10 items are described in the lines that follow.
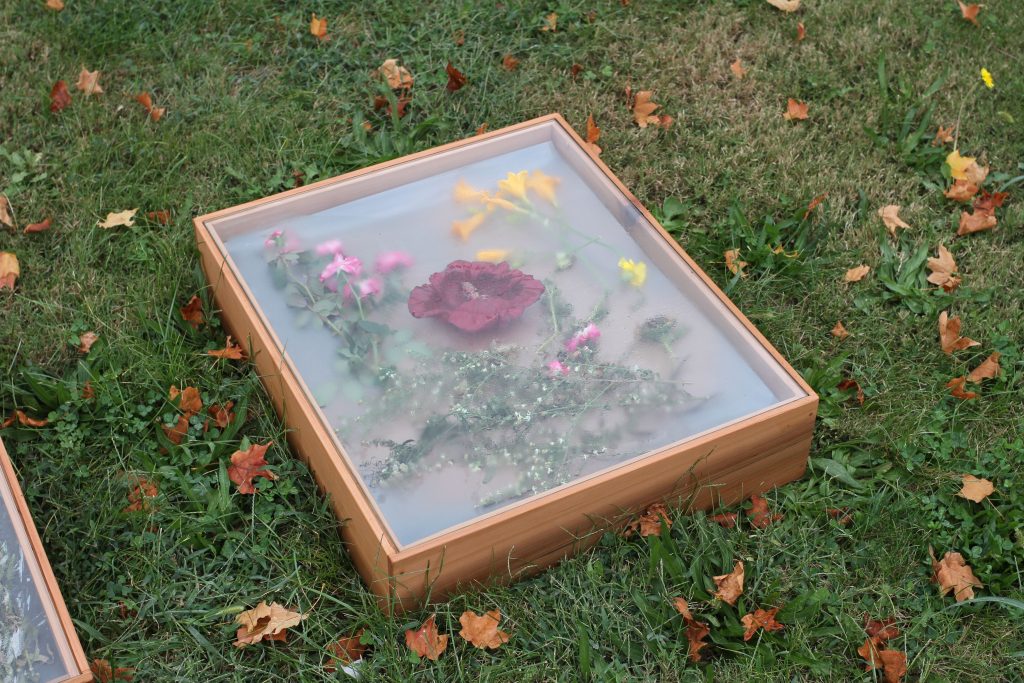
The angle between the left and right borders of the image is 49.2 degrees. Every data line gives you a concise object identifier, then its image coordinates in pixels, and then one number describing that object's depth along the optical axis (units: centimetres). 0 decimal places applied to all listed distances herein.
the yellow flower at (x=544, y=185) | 295
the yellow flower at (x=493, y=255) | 279
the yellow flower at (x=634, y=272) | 274
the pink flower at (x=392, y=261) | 276
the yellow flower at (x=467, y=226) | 285
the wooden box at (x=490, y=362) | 236
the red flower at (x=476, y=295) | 262
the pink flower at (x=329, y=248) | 280
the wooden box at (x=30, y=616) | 202
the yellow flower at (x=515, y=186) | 295
